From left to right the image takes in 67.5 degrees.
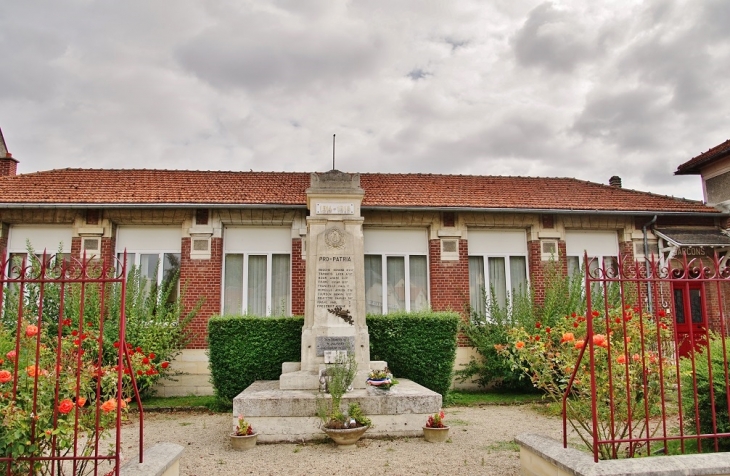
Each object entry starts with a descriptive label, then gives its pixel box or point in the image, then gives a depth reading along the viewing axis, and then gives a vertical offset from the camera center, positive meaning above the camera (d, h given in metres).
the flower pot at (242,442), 6.94 -1.68
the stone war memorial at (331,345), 7.37 -0.59
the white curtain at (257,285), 12.20 +0.52
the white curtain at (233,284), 12.16 +0.55
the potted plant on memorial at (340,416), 6.89 -1.41
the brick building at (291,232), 11.88 +1.70
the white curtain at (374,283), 12.44 +0.54
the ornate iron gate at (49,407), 3.78 -0.69
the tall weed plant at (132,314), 10.27 -0.06
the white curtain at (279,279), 12.26 +0.65
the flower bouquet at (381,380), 7.99 -1.08
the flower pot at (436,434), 7.21 -1.69
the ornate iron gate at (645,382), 4.34 -0.76
